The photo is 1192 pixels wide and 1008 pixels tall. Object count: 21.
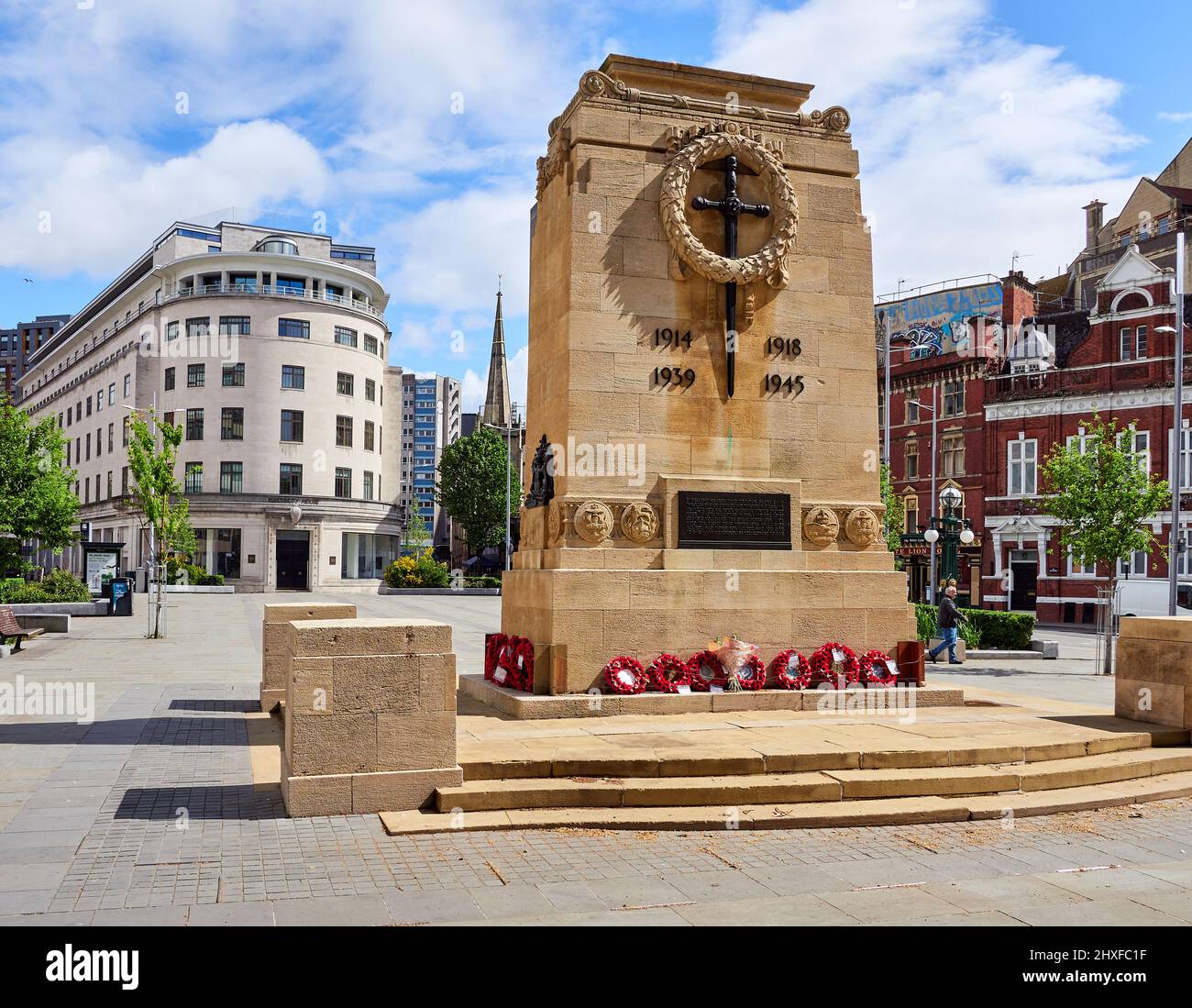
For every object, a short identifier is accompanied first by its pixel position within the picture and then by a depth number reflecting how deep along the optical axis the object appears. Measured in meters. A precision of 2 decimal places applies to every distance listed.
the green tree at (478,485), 85.56
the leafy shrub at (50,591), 35.59
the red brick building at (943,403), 59.03
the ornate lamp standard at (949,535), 33.41
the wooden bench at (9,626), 23.61
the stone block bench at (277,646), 14.68
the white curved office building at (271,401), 68.94
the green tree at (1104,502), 27.25
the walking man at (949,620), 26.00
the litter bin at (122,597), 37.28
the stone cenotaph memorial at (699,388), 13.28
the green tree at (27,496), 36.69
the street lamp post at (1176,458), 34.22
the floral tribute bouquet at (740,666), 13.13
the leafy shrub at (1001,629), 31.25
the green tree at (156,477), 32.16
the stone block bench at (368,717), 8.75
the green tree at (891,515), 45.08
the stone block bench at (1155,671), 12.42
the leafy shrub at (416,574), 66.94
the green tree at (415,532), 108.50
